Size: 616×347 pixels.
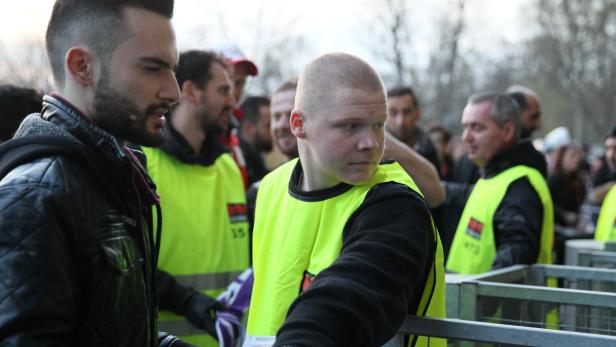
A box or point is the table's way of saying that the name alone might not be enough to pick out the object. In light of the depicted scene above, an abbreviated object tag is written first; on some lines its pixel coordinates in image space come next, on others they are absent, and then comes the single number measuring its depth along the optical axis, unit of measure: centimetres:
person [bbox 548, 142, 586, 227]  1016
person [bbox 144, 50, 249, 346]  361
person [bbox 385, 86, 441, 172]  608
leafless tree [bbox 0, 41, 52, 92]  2023
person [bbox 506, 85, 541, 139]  647
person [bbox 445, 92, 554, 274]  416
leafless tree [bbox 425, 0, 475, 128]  2237
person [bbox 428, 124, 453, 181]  972
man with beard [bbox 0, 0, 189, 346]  163
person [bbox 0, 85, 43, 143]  330
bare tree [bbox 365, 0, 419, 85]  2081
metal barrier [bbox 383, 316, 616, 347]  182
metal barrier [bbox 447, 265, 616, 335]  259
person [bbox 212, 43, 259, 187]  493
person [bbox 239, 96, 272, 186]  745
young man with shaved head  177
